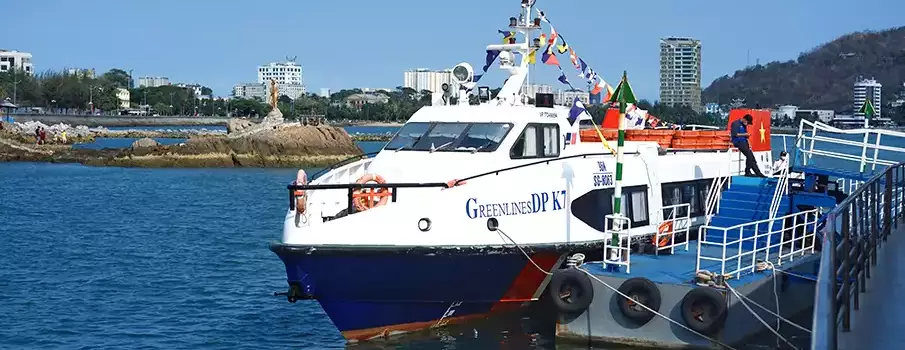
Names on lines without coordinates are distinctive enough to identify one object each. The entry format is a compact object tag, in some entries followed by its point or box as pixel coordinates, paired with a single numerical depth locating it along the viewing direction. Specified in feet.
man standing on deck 66.23
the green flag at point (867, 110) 74.69
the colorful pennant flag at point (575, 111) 61.98
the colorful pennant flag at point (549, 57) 67.41
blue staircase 60.23
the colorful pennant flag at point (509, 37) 65.41
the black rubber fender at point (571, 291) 49.83
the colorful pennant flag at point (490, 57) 65.51
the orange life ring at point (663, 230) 59.83
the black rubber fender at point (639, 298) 48.47
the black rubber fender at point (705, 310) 47.19
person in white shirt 64.03
